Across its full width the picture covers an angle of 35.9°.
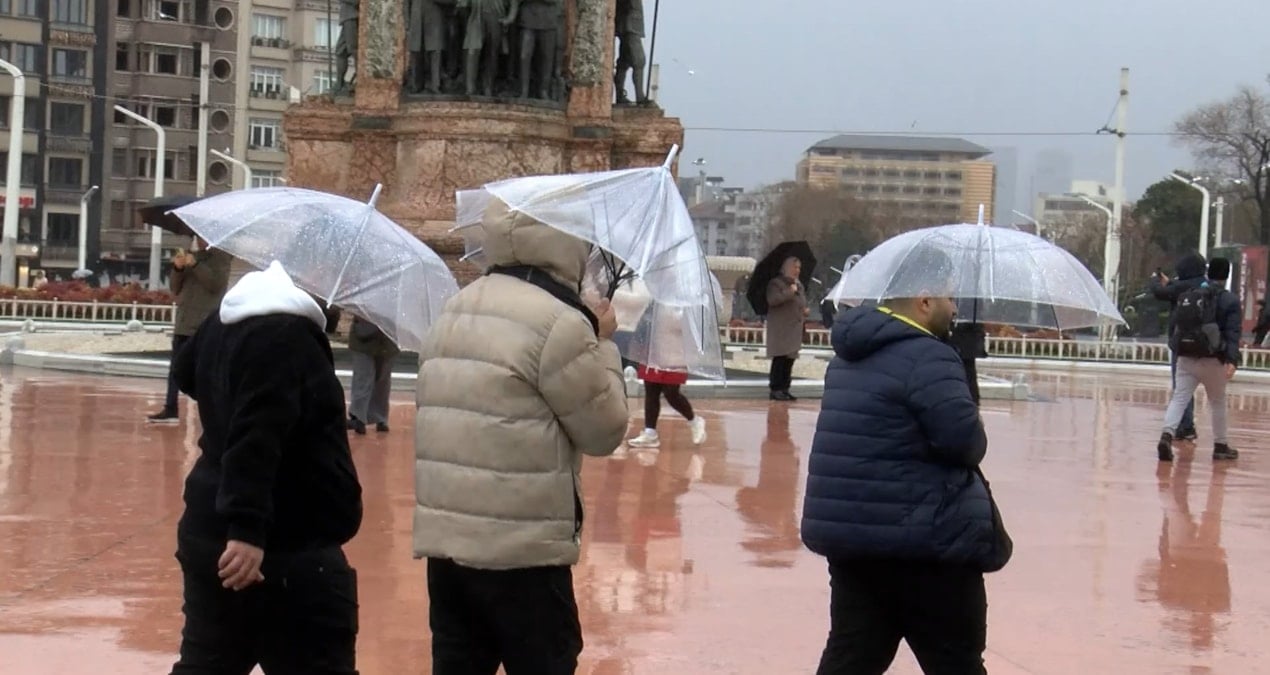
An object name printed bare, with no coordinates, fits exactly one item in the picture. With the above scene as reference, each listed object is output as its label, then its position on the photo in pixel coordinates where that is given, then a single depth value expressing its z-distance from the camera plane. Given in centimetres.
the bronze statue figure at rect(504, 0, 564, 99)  2206
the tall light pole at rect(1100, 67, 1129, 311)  4947
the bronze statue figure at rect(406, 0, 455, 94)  2233
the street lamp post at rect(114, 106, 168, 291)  5453
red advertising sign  5016
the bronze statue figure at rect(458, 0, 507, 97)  2192
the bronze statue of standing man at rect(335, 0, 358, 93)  2383
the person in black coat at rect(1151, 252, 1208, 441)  1504
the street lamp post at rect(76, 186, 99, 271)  6165
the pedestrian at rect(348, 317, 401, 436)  1416
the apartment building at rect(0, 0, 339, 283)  8194
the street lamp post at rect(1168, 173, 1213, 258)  5544
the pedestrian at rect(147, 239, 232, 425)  1360
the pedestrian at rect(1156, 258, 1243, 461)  1432
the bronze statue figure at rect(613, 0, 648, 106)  2375
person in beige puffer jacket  491
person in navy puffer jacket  525
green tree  8775
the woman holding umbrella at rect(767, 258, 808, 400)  1936
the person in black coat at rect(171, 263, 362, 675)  494
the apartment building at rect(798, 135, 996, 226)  16862
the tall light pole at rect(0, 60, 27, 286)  4188
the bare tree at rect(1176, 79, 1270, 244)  6581
